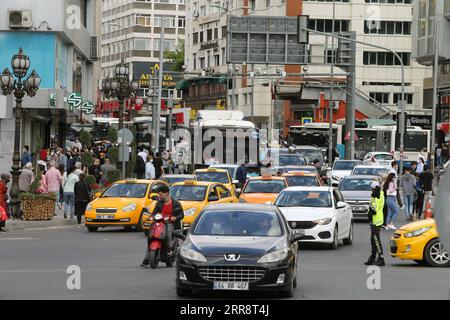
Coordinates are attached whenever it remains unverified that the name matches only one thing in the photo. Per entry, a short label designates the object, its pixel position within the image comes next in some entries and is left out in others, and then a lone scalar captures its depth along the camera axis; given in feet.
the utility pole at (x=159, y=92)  209.65
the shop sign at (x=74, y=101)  196.54
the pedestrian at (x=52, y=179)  128.06
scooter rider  73.46
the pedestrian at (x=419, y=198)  135.03
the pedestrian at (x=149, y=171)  159.08
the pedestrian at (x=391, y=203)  119.14
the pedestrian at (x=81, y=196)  120.47
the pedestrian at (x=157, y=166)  167.73
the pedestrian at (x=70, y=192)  122.83
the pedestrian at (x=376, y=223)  78.23
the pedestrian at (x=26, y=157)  162.50
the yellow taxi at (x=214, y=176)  139.33
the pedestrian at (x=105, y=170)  144.97
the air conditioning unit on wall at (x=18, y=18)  185.88
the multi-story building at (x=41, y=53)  186.09
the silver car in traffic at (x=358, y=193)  129.90
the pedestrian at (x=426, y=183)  134.62
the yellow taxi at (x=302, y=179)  133.69
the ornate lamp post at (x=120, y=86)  178.81
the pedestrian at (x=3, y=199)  106.22
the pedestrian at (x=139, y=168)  167.02
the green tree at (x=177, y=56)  468.75
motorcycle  72.59
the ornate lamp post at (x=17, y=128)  118.11
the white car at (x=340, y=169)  179.38
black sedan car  57.06
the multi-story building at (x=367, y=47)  335.06
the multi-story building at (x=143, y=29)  538.06
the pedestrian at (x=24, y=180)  122.11
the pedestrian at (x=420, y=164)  167.32
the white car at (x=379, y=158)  210.38
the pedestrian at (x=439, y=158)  246.47
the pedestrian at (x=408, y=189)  132.36
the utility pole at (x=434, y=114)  200.07
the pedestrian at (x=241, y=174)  150.41
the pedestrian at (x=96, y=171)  152.46
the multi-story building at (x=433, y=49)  249.90
